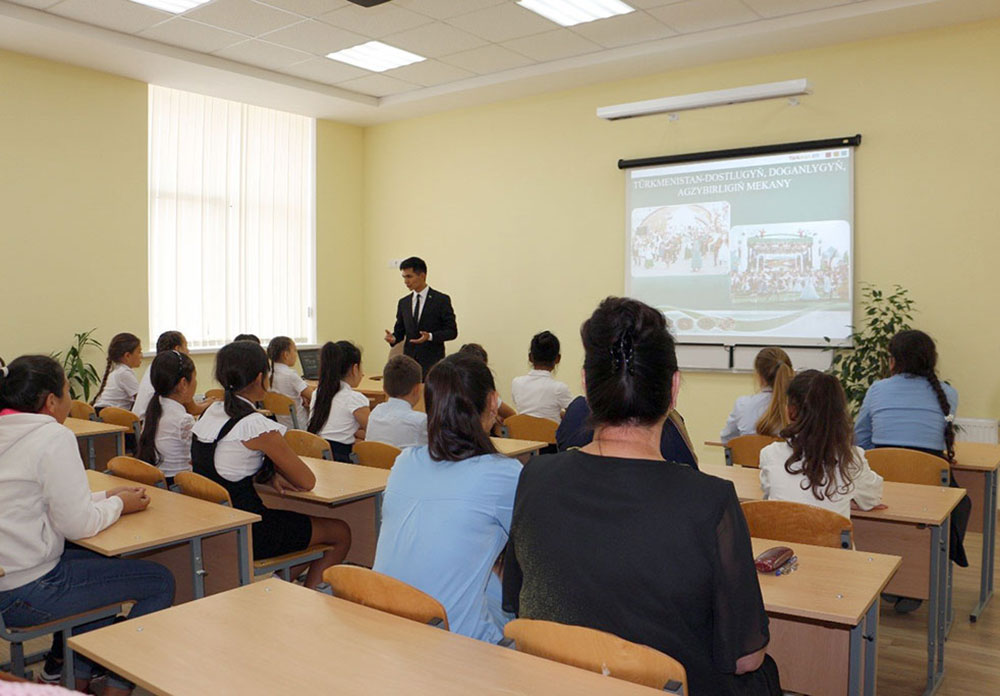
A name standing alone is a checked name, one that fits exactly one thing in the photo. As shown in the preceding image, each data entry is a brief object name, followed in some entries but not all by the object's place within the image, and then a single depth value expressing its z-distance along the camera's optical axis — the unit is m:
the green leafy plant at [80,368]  6.74
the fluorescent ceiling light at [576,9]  5.74
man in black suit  7.11
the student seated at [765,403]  3.96
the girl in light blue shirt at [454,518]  1.96
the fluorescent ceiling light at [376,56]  6.72
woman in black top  1.43
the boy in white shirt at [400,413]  3.97
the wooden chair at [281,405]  5.77
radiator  5.57
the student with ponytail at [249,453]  3.11
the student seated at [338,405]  4.41
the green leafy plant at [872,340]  5.71
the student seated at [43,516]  2.41
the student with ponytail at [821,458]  2.80
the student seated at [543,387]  5.00
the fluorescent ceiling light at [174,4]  5.70
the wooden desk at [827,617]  1.90
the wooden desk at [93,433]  4.66
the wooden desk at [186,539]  2.49
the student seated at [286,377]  5.93
